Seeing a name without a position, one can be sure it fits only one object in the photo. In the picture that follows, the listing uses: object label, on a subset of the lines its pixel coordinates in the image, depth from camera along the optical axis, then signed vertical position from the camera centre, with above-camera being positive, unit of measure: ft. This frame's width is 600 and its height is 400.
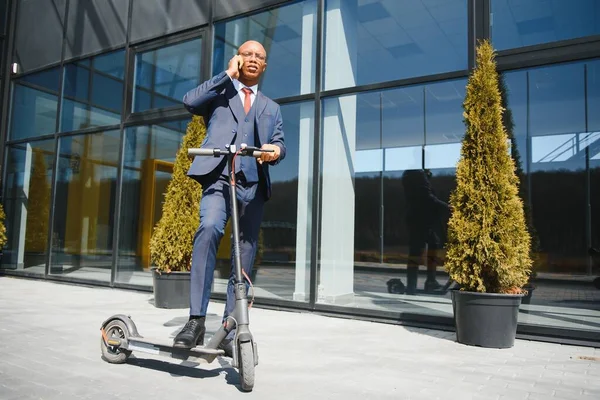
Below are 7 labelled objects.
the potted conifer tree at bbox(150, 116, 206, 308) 16.89 -0.08
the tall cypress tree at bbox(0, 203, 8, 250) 27.12 +0.06
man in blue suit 8.44 +1.33
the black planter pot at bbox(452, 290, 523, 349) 11.52 -1.70
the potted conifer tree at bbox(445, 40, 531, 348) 11.60 +0.42
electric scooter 7.27 -1.69
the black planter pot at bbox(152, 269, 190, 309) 16.84 -1.81
